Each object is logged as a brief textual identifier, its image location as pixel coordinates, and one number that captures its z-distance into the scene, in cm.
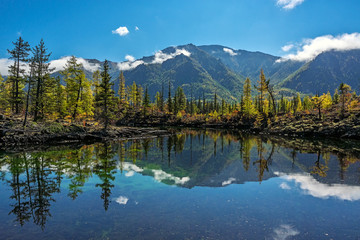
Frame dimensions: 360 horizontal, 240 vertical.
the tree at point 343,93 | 5849
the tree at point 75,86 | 4781
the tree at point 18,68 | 4278
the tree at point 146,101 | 9881
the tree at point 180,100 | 11786
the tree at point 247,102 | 8607
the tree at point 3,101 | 5692
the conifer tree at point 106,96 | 4675
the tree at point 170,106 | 11025
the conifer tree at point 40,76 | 4344
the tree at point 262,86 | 7606
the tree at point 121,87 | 10675
